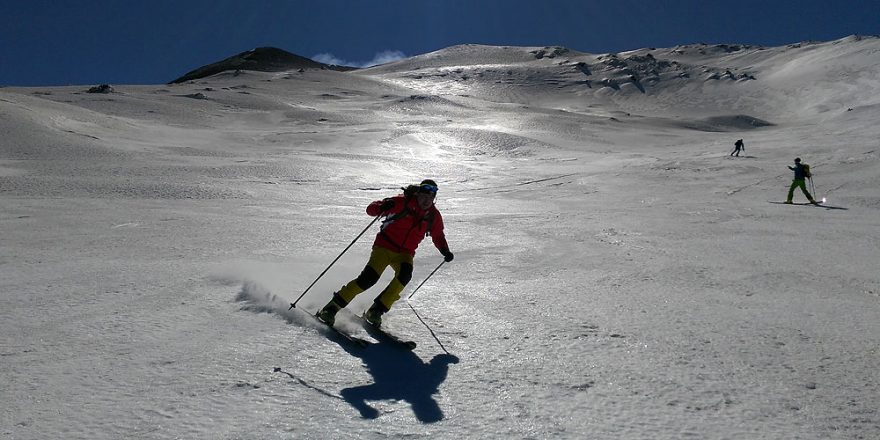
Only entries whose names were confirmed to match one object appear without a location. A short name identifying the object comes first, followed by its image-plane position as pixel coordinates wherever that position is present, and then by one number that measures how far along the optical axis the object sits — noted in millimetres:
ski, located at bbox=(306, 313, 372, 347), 4352
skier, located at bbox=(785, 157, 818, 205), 15609
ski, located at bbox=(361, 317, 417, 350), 4324
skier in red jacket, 4938
